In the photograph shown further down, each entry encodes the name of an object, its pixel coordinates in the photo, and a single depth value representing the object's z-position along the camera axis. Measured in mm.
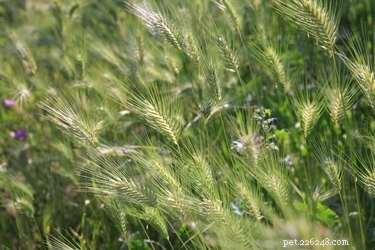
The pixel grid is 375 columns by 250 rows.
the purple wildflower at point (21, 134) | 2930
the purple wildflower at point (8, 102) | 3072
